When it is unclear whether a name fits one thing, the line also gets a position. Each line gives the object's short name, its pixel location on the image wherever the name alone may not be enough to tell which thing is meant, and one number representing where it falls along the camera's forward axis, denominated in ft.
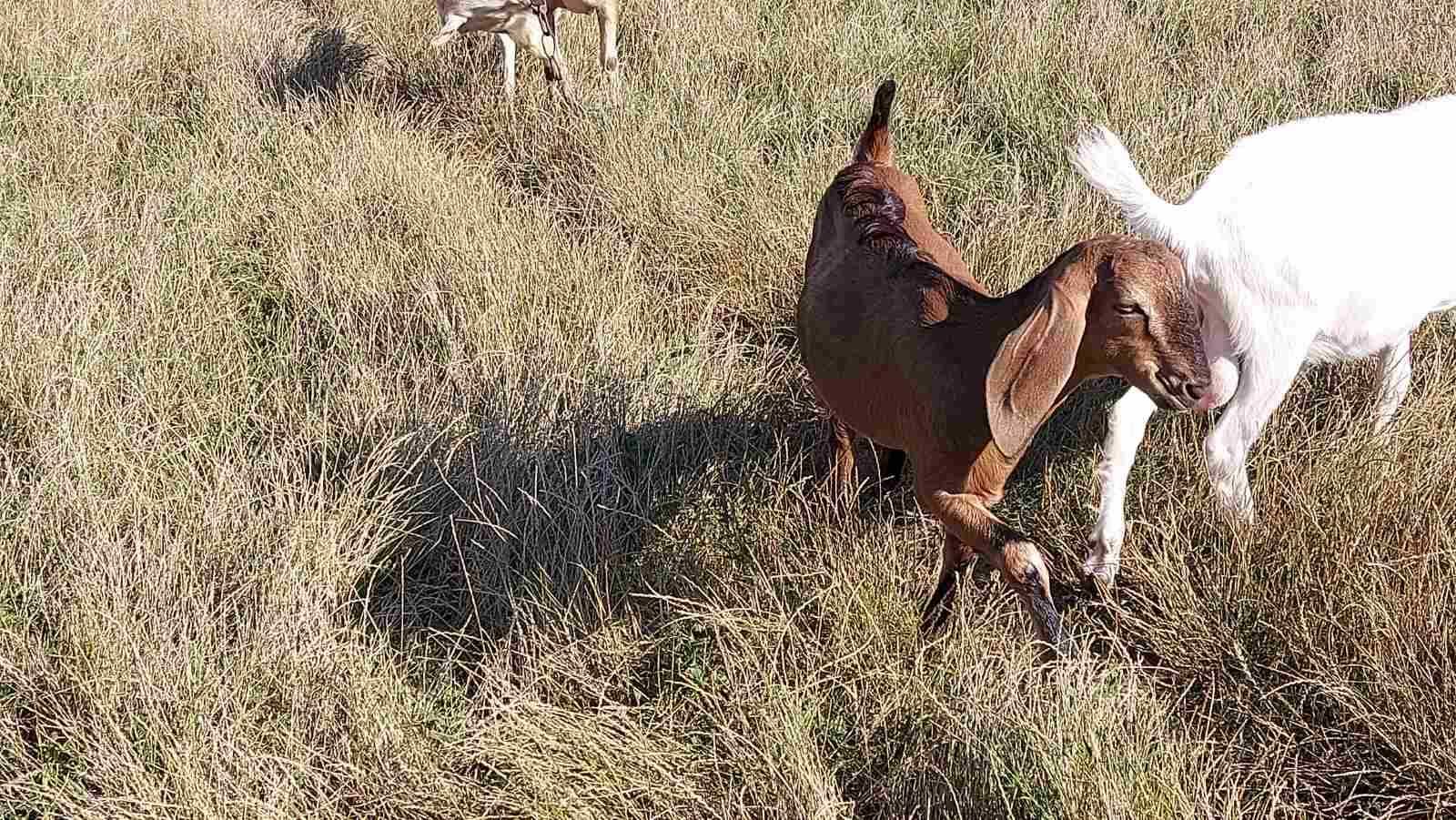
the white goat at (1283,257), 9.37
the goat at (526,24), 19.13
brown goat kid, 7.64
